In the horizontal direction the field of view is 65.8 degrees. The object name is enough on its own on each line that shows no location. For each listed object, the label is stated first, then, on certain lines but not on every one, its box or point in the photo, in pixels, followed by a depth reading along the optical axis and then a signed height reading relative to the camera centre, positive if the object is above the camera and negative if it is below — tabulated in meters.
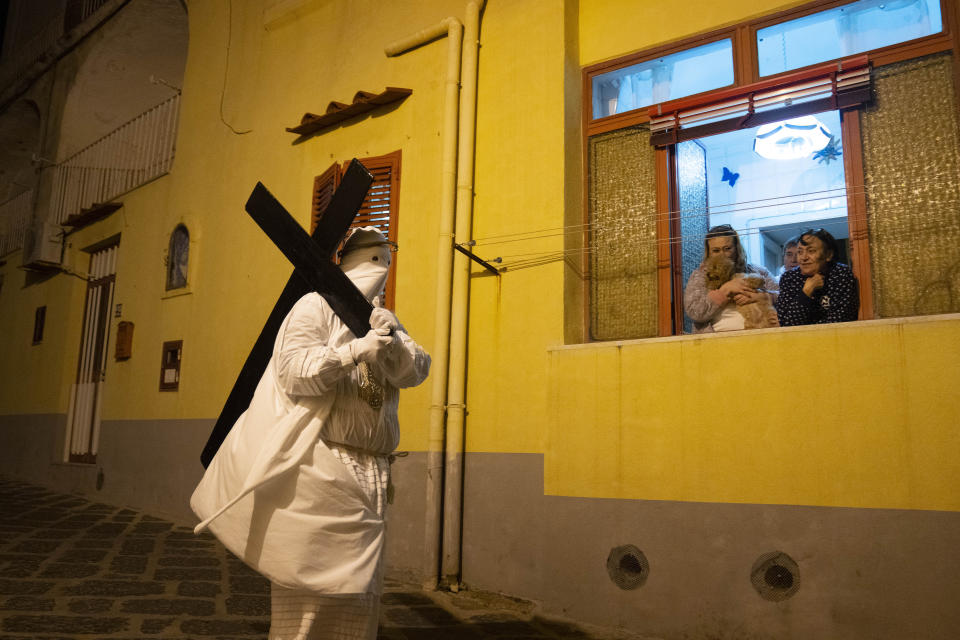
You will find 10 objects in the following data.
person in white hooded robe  2.58 -0.11
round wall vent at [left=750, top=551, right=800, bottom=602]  4.17 -0.68
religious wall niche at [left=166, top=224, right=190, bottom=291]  8.98 +2.22
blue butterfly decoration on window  5.22 +1.93
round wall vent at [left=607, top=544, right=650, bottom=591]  4.64 -0.72
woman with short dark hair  4.51 +1.03
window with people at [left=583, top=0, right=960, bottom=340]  4.52 +1.82
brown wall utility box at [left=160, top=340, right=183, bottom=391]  8.63 +0.89
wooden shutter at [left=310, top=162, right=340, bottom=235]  6.98 +2.42
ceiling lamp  4.95 +2.12
